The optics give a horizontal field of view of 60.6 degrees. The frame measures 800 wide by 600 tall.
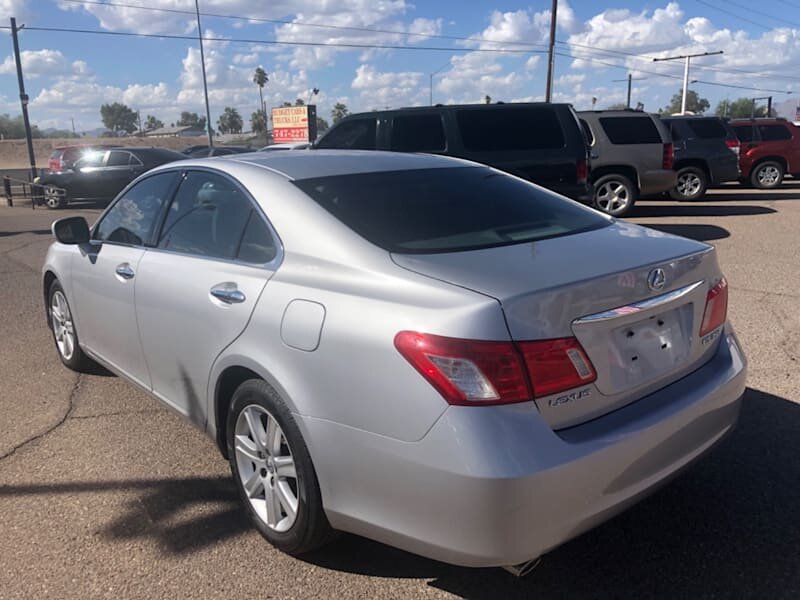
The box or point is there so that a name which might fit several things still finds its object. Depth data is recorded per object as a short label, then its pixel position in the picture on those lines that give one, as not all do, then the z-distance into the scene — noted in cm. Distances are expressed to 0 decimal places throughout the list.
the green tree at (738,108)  8821
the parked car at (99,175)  1889
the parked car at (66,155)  1941
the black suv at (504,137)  974
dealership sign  3678
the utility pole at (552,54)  2588
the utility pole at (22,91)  2408
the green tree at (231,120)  12118
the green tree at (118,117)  13675
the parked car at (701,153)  1473
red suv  1744
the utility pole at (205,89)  3359
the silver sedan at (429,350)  207
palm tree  9512
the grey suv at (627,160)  1242
